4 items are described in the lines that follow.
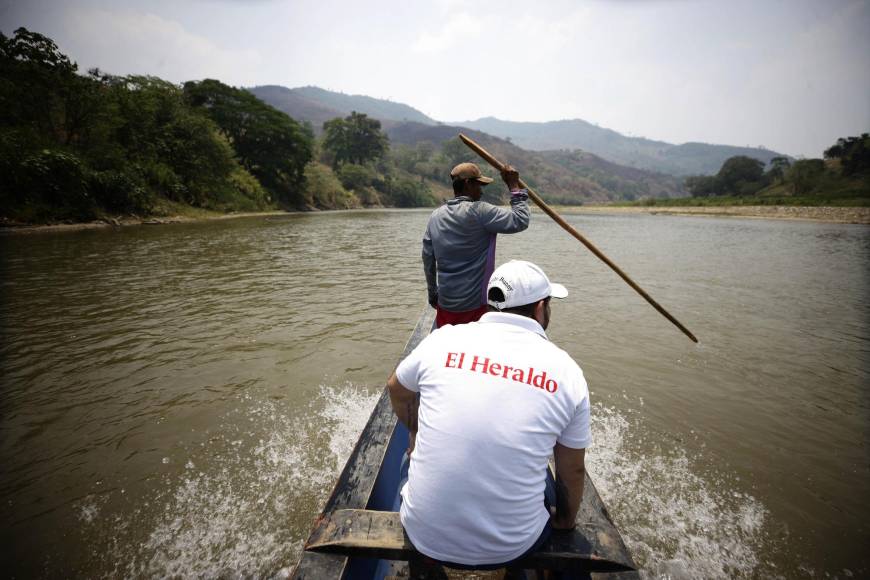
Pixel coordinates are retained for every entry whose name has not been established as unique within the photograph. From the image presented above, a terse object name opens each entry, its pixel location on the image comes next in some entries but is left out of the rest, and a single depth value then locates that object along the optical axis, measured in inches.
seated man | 51.4
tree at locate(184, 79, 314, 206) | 1684.3
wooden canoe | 58.9
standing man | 121.1
